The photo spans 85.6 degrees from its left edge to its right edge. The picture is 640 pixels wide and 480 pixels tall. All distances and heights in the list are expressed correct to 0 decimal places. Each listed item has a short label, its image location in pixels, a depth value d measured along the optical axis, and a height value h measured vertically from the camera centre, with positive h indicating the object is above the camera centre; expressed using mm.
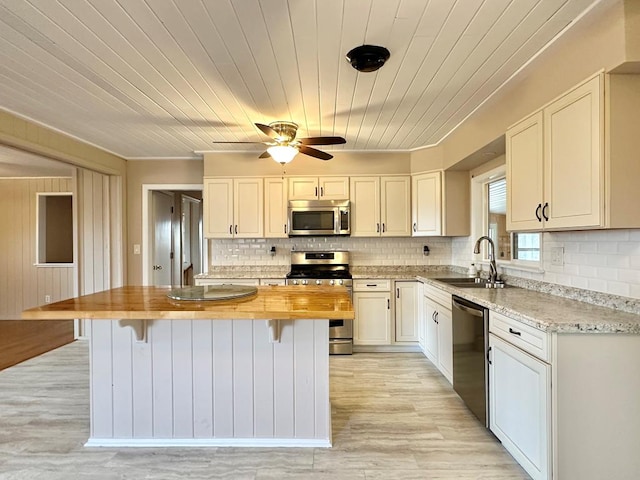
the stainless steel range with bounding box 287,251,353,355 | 3918 -427
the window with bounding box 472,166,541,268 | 2846 +126
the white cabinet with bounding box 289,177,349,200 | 4266 +624
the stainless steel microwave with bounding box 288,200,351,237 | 4176 +257
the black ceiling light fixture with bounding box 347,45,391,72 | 1975 +1061
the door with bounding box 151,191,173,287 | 4809 +20
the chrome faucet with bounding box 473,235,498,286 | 2955 -299
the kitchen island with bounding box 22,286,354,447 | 2193 -918
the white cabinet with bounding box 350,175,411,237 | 4266 +385
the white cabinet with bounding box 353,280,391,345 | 3969 -897
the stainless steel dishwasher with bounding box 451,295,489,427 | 2273 -851
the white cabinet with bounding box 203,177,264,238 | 4266 +360
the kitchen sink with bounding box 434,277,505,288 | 2992 -430
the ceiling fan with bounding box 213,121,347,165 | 2725 +780
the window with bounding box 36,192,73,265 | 5605 +188
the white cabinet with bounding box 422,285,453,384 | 3029 -880
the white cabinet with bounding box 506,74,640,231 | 1649 +418
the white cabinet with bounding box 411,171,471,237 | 3990 +401
